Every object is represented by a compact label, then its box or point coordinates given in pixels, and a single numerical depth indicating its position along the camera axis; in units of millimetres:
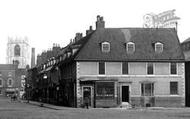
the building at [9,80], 151625
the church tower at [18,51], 195125
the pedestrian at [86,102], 54844
